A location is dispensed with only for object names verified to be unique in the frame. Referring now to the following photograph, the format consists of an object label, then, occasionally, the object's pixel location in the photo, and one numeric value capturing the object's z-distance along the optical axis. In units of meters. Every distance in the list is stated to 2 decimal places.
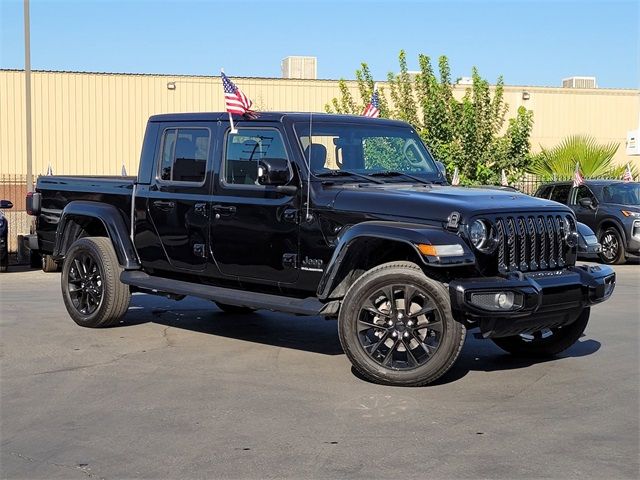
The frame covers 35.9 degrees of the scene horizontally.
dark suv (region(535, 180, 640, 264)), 18.56
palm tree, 26.97
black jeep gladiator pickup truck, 7.03
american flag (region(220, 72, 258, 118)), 8.51
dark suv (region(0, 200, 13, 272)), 15.61
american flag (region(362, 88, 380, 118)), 10.42
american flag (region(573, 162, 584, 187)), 20.02
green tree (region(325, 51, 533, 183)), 26.62
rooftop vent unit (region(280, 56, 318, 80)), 34.59
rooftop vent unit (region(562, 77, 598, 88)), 38.78
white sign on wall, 21.62
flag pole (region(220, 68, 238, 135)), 8.56
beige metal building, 31.17
